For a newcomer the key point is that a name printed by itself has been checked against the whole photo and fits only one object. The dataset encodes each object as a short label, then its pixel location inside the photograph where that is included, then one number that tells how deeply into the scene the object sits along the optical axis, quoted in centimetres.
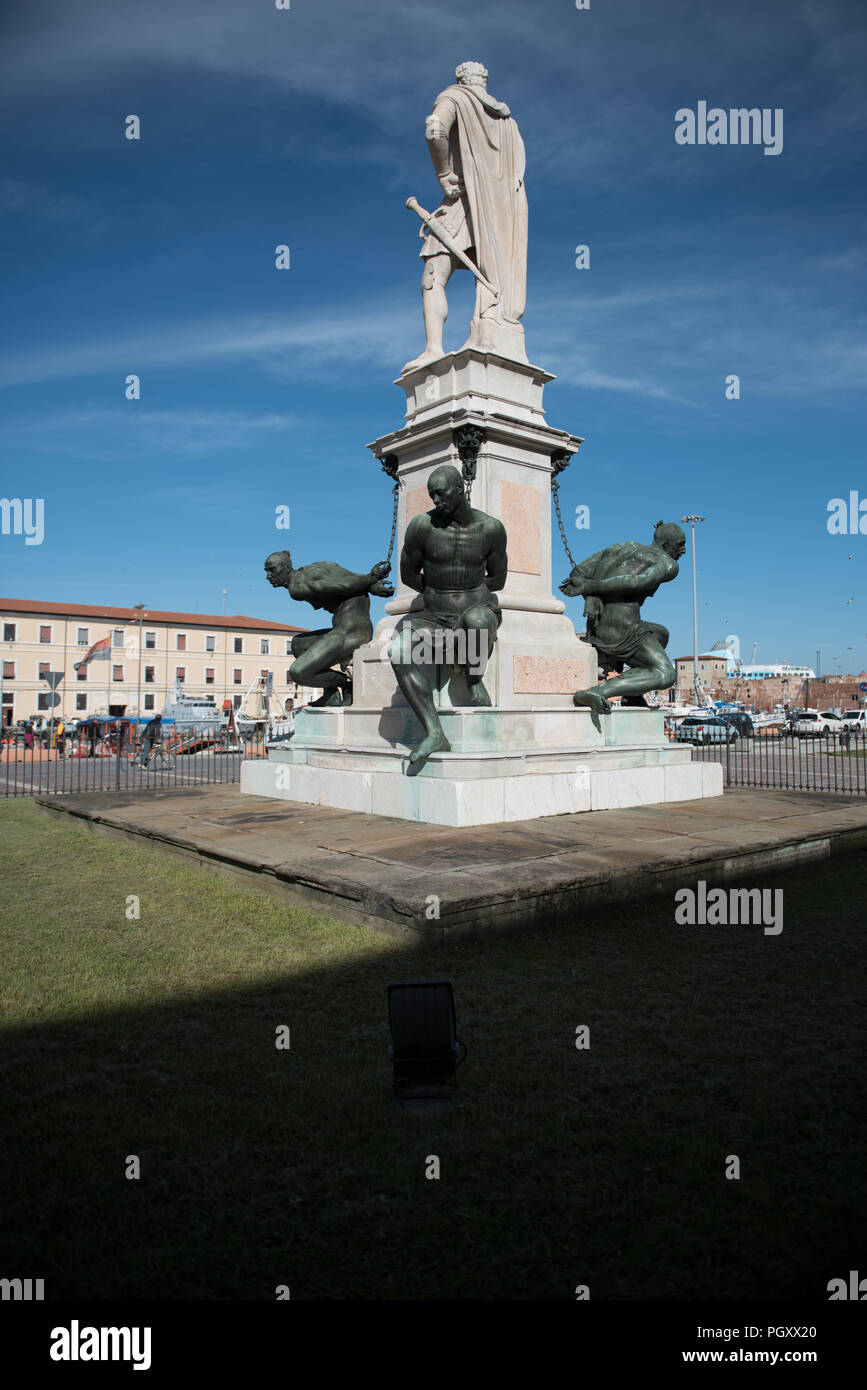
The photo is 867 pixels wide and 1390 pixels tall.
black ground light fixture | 286
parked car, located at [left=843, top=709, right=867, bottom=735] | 3534
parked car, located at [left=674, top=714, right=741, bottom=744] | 2914
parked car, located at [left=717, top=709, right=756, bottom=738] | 2983
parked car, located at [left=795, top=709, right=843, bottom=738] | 3772
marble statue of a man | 1003
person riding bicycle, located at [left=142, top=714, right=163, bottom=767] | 2733
